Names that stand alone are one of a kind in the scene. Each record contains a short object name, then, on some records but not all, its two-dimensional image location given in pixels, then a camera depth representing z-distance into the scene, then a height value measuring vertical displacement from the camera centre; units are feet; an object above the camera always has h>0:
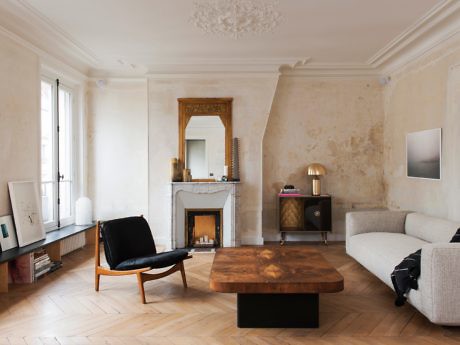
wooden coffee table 9.60 -3.04
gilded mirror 20.51 +1.70
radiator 18.12 -3.65
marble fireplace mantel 19.90 -1.77
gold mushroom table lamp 20.59 -0.28
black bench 12.82 -2.90
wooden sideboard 20.29 -2.43
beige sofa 9.30 -2.70
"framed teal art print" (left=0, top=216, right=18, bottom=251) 13.62 -2.33
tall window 17.87 +0.75
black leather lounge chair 12.09 -2.89
